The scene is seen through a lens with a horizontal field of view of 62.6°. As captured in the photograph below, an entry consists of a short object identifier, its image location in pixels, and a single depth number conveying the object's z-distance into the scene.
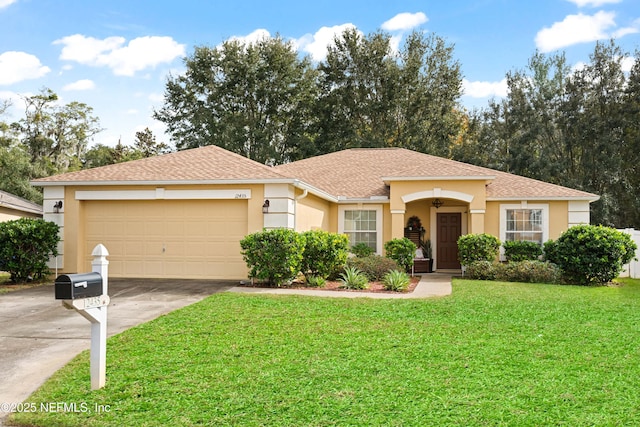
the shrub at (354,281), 12.11
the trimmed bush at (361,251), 16.45
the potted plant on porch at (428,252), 17.60
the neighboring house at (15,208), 18.97
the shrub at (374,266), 13.94
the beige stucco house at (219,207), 13.58
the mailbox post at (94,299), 4.30
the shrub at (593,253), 14.16
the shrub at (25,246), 12.94
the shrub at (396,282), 11.86
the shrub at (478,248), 15.37
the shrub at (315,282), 12.40
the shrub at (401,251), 15.49
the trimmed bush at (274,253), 11.70
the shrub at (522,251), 16.03
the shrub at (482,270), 14.74
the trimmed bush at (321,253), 12.78
